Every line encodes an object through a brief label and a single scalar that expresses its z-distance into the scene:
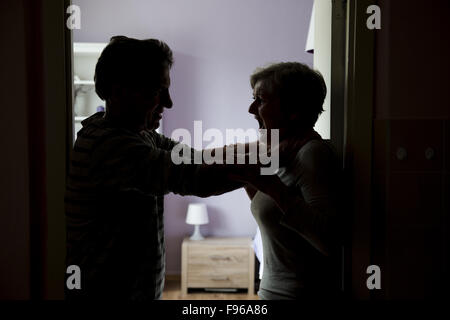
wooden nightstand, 3.37
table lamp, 3.52
